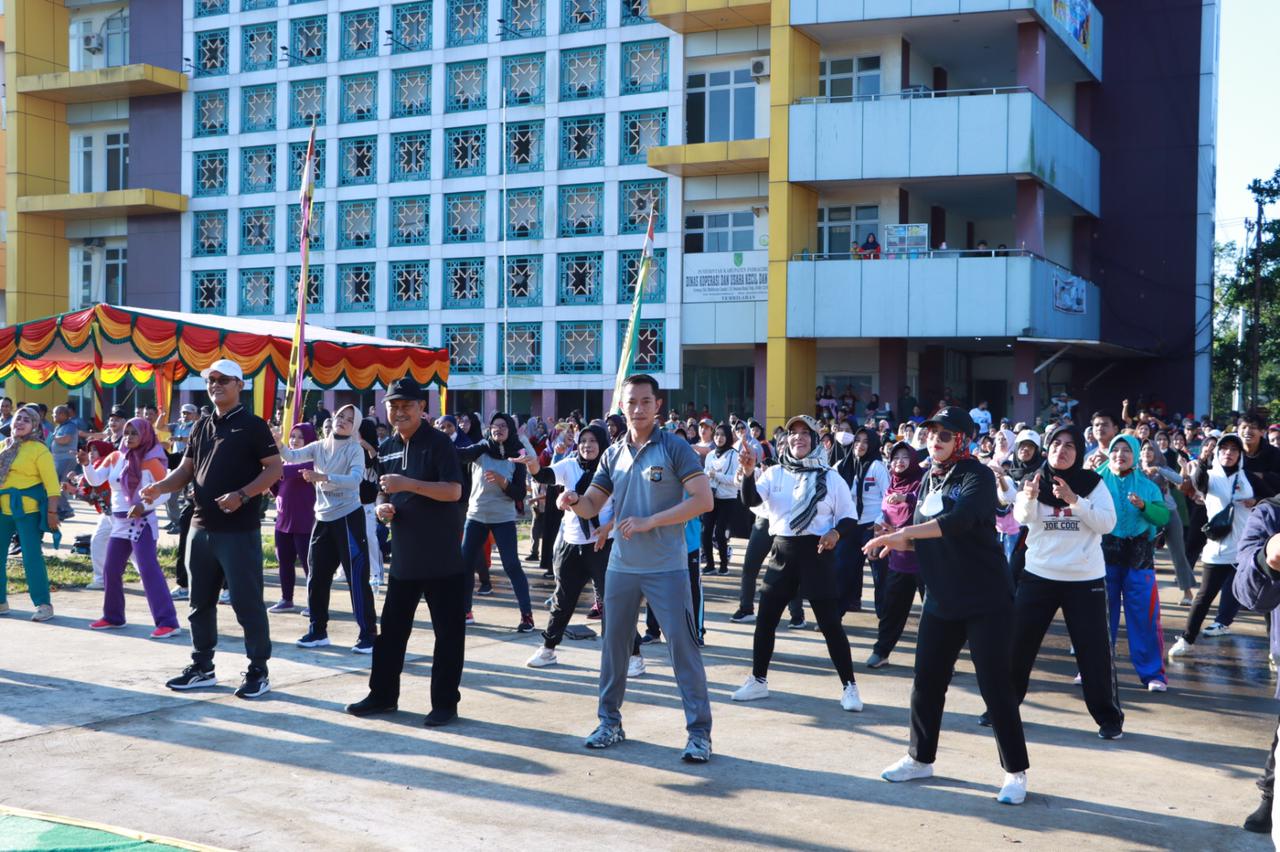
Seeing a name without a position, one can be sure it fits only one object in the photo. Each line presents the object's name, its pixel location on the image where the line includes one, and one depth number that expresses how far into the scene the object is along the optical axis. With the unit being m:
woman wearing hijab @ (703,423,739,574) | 14.51
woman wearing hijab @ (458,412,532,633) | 10.88
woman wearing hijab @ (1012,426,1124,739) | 7.38
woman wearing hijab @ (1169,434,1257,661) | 10.31
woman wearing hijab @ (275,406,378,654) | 9.89
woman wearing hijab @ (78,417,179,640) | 10.21
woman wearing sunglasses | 6.18
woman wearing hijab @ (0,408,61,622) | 10.69
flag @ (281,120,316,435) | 12.27
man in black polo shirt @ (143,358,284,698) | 8.09
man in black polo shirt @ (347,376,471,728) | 7.67
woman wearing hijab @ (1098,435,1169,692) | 8.86
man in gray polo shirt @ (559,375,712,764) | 6.81
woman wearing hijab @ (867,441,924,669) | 9.85
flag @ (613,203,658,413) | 10.09
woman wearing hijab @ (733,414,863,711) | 8.23
